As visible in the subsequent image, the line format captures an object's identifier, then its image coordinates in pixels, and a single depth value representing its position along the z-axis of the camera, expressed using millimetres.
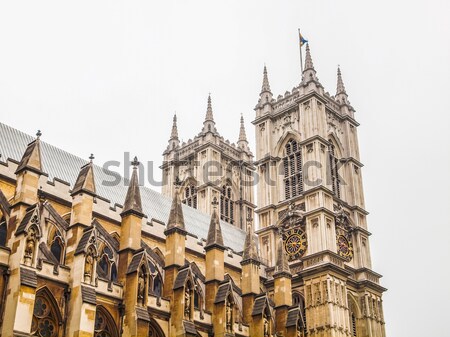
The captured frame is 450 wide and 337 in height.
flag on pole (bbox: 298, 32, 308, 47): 51541
